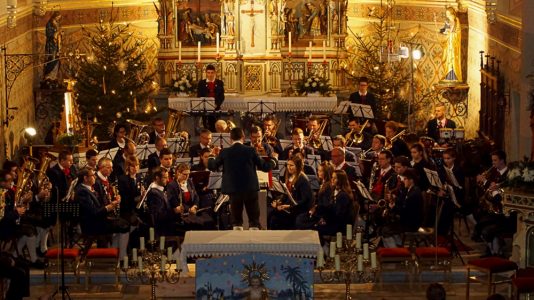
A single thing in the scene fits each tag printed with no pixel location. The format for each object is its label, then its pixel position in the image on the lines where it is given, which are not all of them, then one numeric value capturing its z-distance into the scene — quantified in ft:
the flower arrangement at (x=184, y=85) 110.01
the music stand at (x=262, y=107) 103.60
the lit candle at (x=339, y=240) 72.79
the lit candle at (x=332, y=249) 70.92
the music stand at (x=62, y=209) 72.19
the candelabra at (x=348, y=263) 70.07
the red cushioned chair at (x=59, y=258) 75.46
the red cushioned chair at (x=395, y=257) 75.92
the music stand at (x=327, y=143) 91.71
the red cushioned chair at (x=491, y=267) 71.71
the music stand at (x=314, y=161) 86.53
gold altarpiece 116.57
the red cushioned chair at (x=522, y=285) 68.03
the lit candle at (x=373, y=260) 69.51
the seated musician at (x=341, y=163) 85.81
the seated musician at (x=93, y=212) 79.15
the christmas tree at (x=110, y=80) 108.27
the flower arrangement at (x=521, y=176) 72.98
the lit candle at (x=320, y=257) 70.64
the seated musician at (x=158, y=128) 93.15
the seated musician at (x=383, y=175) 83.71
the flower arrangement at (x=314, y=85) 110.63
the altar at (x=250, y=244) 70.13
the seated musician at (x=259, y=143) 88.02
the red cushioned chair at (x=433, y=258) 75.82
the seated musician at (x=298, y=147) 89.24
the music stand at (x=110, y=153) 88.30
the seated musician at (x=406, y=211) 79.77
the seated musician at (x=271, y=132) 91.45
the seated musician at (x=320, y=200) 80.59
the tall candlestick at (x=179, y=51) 115.31
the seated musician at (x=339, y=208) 79.82
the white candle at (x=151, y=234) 73.00
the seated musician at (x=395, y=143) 91.66
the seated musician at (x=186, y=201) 80.28
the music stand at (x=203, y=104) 103.40
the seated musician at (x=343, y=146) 88.53
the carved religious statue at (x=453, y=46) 111.24
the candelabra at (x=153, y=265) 71.31
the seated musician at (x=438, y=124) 100.63
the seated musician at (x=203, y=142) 88.99
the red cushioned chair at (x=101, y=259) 75.66
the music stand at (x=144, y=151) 89.25
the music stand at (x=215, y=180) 81.35
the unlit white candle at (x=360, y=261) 69.56
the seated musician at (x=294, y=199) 81.97
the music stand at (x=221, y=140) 89.71
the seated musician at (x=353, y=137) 96.63
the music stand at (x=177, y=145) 92.02
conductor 75.97
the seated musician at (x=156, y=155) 88.02
